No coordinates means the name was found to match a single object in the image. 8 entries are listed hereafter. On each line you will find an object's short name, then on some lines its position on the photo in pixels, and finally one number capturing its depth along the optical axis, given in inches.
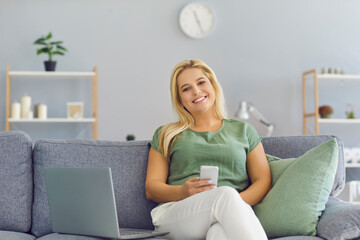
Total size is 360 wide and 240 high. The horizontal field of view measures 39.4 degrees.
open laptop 61.1
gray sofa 75.6
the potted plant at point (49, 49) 168.9
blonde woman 60.8
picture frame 175.6
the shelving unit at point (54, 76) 169.6
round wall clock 184.9
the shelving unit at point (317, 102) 175.5
